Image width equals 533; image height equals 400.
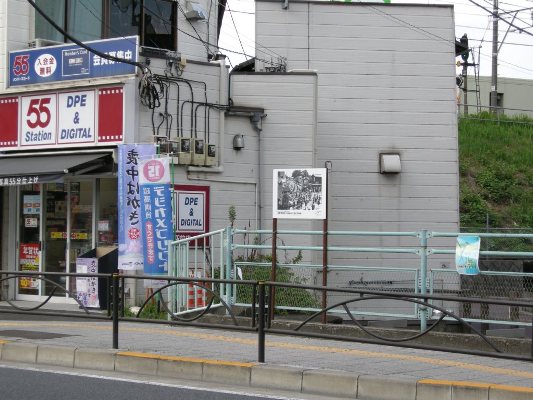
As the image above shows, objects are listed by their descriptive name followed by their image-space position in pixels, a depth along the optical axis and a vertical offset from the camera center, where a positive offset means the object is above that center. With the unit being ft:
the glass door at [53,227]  59.47 -1.15
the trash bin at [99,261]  55.52 -3.21
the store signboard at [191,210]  57.11 +0.09
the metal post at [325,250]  45.78 -2.01
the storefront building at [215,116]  56.39 +6.84
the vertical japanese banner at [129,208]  52.01 +0.18
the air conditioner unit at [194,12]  63.52 +14.65
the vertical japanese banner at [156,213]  50.37 -0.10
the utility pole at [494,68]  138.93 +23.28
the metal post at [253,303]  33.19 -3.51
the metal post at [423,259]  42.92 -2.30
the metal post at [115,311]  36.04 -4.16
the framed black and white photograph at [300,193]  46.09 +1.03
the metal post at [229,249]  48.67 -2.13
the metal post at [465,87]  128.94 +19.89
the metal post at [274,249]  46.60 -1.99
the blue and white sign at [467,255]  41.32 -2.01
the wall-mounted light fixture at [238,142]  60.95 +4.90
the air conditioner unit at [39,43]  59.11 +11.50
